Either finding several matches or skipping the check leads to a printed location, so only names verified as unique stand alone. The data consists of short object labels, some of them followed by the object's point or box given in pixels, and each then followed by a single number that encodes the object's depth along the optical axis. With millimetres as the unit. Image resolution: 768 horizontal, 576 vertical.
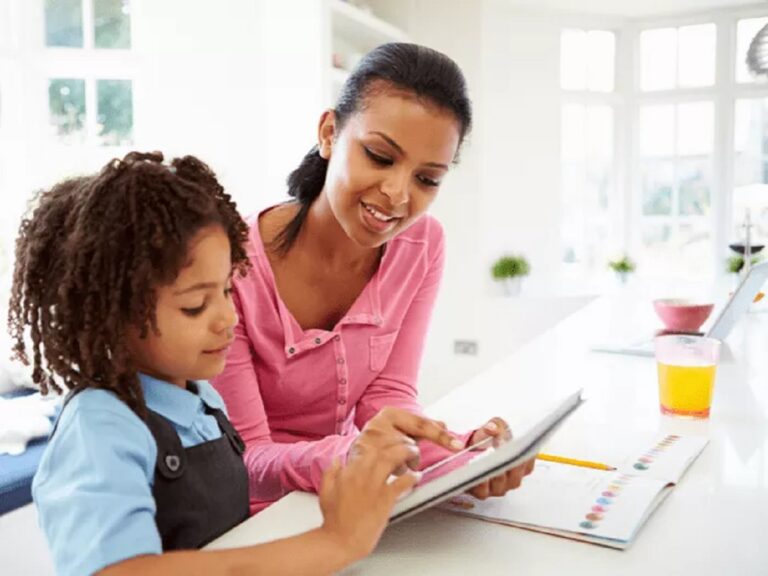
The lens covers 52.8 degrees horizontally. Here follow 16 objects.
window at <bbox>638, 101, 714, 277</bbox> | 5355
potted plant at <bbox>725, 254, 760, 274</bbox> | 4441
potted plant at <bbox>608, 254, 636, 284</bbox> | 5383
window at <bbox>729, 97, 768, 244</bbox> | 5199
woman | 1177
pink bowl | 1839
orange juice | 1288
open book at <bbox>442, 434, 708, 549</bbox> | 851
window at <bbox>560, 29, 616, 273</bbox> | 5371
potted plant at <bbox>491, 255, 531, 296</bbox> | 5012
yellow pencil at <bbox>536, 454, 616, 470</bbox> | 1053
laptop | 1731
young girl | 655
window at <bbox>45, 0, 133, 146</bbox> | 3680
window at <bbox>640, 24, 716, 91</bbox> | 5258
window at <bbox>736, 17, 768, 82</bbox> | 5156
